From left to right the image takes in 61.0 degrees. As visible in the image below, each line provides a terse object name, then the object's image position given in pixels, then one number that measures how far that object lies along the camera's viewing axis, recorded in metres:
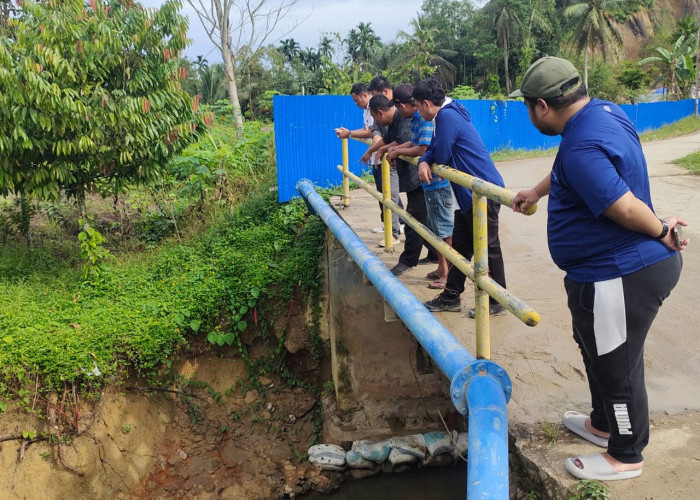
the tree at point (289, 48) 50.08
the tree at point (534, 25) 37.22
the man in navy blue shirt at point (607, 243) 2.03
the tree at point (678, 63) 35.03
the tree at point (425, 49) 31.94
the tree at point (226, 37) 14.07
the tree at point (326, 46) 42.72
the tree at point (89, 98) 5.76
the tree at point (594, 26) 33.50
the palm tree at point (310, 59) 48.44
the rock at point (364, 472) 5.62
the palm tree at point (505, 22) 37.91
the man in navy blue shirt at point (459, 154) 3.70
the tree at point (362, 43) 47.78
